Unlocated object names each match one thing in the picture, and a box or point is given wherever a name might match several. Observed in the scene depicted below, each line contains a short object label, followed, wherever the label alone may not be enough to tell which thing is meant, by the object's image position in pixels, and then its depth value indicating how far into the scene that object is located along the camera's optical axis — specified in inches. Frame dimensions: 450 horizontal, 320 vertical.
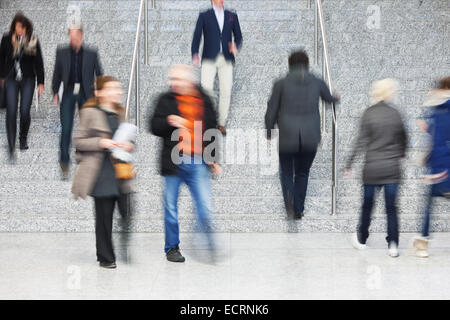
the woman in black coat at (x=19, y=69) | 683.9
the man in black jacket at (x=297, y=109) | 582.2
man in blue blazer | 715.5
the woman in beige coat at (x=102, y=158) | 488.9
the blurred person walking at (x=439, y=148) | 528.6
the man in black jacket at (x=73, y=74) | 661.2
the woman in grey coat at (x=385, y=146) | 526.8
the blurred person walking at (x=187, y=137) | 496.4
